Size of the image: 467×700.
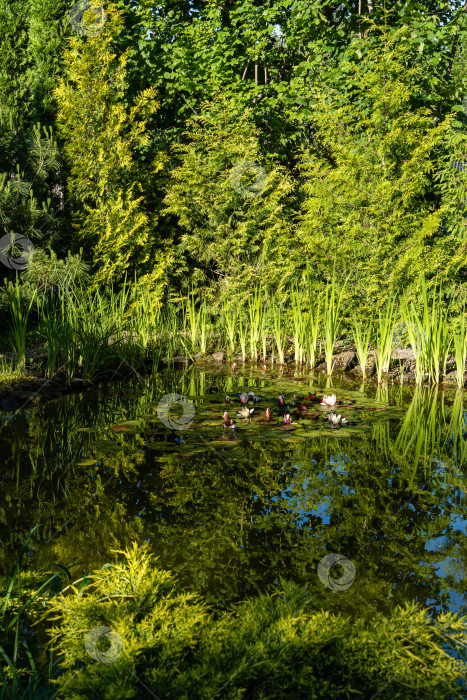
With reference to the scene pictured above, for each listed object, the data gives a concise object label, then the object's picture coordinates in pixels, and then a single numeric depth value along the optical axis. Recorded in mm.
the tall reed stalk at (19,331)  4367
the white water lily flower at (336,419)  3486
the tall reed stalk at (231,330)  6918
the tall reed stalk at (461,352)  4996
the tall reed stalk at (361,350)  5568
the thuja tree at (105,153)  7754
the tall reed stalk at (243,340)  6558
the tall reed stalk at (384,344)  5340
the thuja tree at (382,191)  6090
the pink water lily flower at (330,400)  3941
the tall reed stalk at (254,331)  6516
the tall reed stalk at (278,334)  6258
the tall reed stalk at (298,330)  5994
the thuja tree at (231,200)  7742
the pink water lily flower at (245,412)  3600
